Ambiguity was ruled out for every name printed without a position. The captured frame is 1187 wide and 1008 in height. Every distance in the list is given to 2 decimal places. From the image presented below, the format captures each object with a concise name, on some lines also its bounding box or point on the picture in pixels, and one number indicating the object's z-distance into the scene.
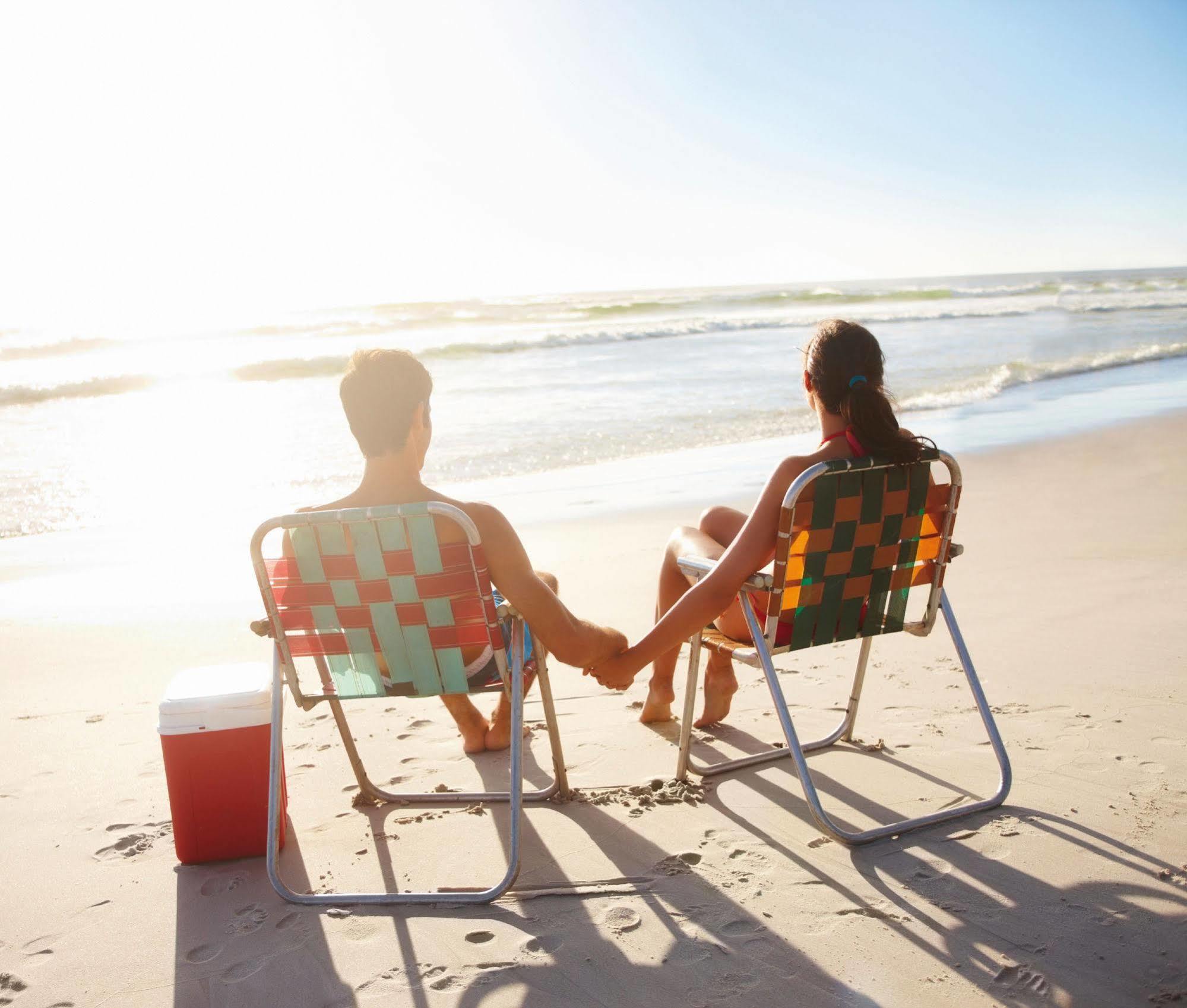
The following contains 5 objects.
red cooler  2.73
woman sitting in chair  2.72
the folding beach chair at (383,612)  2.49
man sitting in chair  2.67
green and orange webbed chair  2.62
